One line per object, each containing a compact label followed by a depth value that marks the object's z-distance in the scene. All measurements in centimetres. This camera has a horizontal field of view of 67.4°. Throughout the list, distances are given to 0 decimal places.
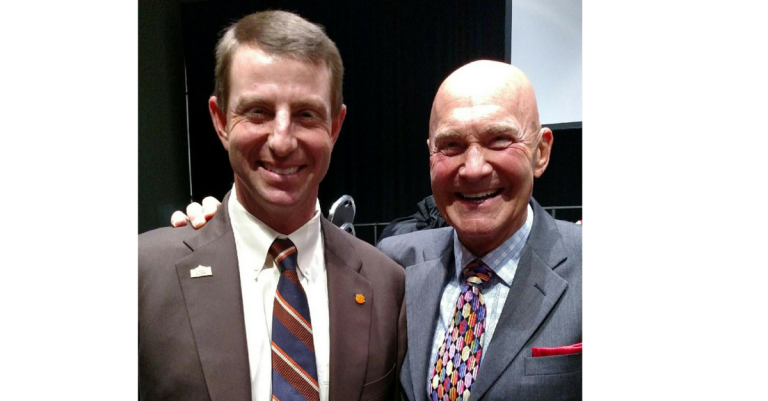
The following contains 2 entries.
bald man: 162
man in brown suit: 157
